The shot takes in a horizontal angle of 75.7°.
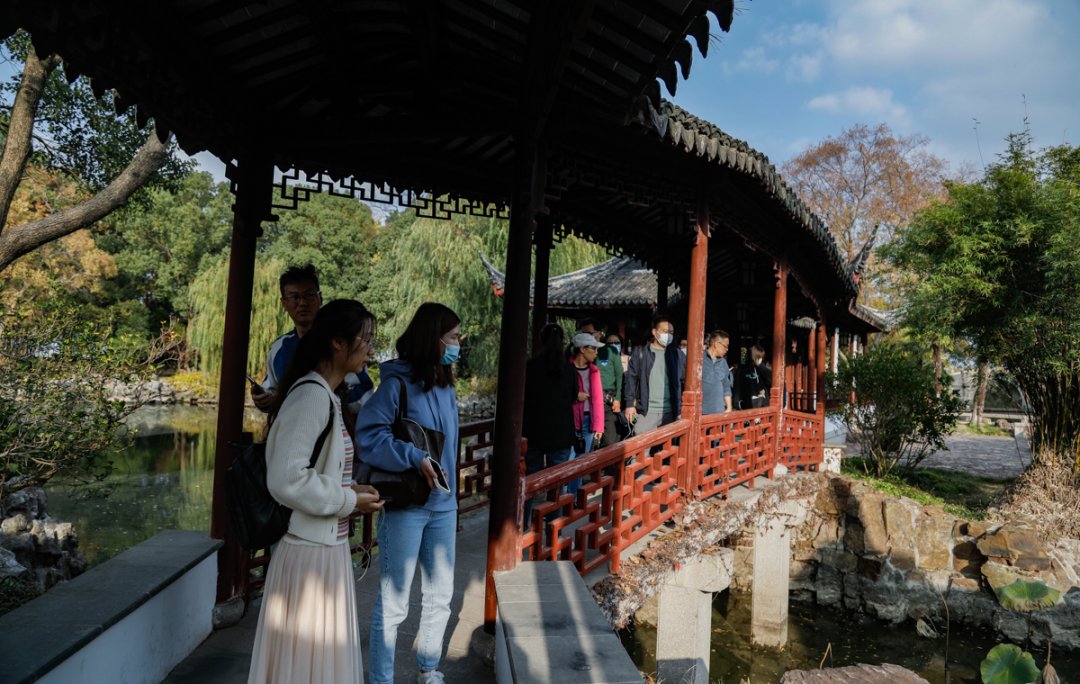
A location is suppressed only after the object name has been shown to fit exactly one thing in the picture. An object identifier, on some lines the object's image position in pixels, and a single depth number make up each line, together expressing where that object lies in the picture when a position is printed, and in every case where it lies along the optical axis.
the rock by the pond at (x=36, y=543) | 6.42
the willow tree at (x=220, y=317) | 20.33
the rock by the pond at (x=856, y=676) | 4.31
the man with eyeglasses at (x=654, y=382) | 5.71
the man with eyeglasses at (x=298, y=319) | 2.89
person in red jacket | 4.66
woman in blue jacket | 2.33
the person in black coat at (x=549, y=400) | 4.29
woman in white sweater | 1.83
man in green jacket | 5.58
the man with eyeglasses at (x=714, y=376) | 6.43
